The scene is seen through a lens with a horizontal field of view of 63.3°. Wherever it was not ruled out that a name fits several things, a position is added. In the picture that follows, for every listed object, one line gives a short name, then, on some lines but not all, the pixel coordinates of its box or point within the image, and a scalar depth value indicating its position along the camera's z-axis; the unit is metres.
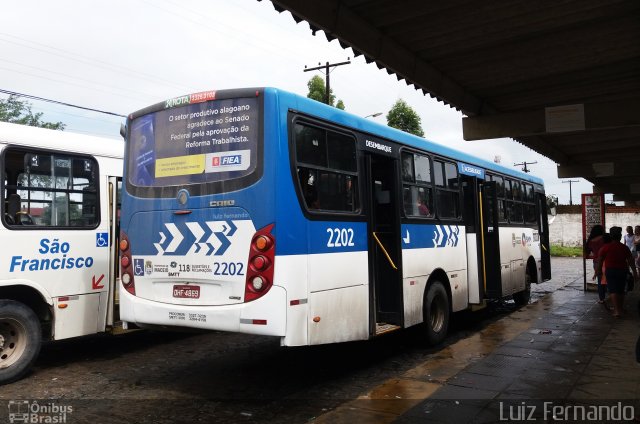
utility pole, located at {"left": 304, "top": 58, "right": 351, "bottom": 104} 28.44
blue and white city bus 4.97
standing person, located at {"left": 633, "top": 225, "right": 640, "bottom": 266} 16.25
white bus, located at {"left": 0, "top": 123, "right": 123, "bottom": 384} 6.02
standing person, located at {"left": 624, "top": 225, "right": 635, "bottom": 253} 17.23
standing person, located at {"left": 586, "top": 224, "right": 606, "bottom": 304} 12.79
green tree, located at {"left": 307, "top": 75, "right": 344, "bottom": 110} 30.67
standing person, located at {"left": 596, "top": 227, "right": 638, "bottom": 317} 10.06
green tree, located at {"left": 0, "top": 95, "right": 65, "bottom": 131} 26.45
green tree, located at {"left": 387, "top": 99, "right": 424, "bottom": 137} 32.53
